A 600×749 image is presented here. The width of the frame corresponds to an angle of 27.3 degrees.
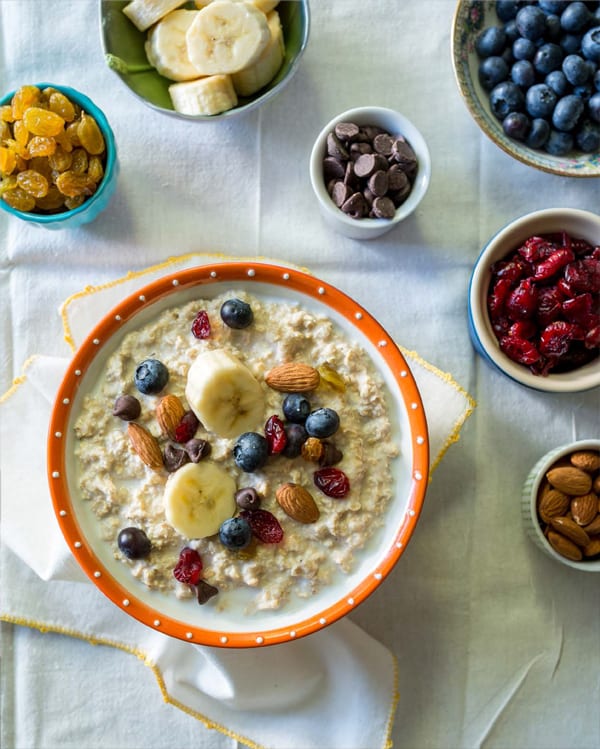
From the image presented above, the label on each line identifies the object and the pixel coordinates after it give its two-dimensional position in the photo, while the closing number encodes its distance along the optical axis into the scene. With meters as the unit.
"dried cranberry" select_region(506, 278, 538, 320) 0.59
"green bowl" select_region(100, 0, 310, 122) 0.58
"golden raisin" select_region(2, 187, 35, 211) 0.58
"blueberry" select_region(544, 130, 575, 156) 0.60
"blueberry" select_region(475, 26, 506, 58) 0.60
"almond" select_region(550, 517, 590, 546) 0.58
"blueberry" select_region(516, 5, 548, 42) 0.60
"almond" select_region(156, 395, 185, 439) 0.53
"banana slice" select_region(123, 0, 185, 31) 0.59
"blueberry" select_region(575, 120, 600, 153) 0.60
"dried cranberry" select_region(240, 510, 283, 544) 0.53
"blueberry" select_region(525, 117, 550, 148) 0.60
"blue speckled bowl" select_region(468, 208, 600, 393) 0.58
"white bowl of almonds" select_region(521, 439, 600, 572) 0.59
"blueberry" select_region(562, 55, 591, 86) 0.59
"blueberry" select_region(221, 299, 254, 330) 0.54
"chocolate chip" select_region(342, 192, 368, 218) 0.59
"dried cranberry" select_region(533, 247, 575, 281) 0.59
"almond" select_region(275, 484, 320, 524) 0.53
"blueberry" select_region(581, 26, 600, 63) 0.59
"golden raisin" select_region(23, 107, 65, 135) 0.58
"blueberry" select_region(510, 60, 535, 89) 0.60
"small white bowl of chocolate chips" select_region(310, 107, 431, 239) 0.59
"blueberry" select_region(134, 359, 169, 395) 0.54
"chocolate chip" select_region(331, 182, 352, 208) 0.59
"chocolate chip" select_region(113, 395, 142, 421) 0.54
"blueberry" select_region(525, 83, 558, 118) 0.60
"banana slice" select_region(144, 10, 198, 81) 0.59
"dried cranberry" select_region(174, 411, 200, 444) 0.54
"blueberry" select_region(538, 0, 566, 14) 0.60
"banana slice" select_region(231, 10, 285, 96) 0.58
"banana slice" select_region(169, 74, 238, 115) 0.58
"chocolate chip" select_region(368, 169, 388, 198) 0.58
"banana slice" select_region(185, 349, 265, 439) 0.53
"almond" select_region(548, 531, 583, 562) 0.59
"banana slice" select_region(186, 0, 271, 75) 0.57
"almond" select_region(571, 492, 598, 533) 0.59
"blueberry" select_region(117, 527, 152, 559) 0.53
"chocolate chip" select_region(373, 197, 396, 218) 0.59
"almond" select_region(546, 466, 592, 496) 0.59
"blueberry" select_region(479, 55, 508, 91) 0.60
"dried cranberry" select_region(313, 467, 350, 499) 0.53
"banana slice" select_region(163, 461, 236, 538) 0.53
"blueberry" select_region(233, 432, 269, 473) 0.53
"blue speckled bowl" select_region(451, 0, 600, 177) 0.59
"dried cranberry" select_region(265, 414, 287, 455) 0.53
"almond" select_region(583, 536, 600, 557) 0.59
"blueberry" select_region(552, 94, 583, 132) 0.59
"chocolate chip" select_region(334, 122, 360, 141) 0.59
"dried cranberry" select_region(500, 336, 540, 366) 0.59
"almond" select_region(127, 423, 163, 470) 0.54
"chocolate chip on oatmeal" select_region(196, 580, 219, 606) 0.53
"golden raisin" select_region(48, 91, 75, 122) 0.58
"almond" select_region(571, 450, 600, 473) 0.59
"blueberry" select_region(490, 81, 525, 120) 0.60
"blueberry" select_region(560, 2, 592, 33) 0.59
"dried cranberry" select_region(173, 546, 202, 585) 0.54
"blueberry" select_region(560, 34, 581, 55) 0.60
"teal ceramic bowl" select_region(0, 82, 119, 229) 0.59
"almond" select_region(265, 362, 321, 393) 0.53
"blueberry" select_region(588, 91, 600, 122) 0.59
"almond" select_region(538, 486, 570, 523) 0.59
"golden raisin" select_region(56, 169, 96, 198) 0.58
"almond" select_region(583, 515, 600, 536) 0.59
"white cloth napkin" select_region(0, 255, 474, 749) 0.60
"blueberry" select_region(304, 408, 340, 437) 0.53
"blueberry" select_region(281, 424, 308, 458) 0.53
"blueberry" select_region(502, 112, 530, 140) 0.60
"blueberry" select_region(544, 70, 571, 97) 0.60
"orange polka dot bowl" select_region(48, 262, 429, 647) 0.53
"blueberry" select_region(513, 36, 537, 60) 0.60
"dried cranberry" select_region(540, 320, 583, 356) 0.58
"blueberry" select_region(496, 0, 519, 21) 0.61
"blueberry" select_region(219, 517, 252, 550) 0.53
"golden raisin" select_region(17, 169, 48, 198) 0.58
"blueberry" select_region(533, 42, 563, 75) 0.60
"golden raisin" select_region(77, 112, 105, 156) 0.58
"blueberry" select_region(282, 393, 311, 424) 0.53
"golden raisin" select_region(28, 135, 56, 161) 0.58
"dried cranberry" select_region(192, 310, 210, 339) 0.55
